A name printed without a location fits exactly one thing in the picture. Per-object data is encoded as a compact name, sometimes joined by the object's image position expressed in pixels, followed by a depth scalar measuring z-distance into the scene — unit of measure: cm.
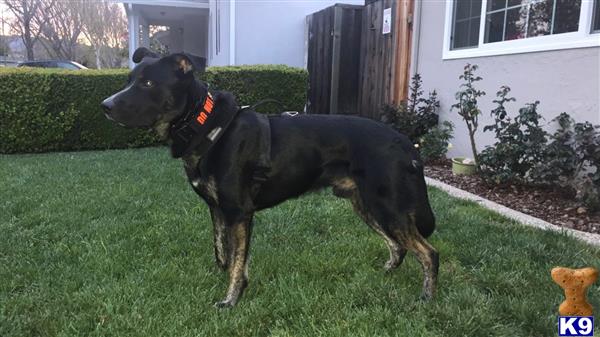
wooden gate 977
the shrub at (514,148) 504
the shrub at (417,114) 723
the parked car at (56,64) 1988
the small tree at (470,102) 589
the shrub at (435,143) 668
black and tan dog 262
